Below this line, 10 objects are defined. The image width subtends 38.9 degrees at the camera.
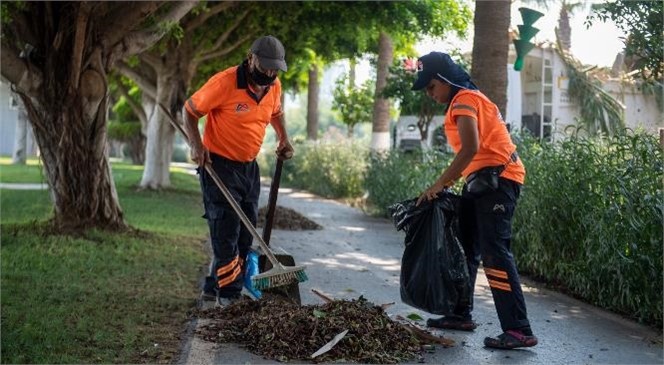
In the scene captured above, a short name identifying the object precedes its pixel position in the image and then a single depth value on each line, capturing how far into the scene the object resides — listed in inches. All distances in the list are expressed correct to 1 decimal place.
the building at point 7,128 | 1824.6
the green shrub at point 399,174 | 532.1
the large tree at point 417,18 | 649.0
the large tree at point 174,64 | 702.5
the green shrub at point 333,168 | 917.8
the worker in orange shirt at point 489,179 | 235.9
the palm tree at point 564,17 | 463.3
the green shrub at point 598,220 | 274.4
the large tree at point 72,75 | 429.4
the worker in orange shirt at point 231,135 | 263.0
